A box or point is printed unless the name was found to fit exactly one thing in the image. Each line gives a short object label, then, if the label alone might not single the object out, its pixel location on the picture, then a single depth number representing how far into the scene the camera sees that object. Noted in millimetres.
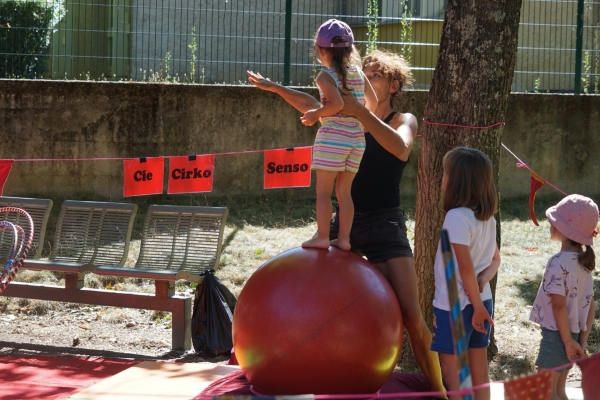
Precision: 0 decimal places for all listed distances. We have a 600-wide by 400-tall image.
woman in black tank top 4887
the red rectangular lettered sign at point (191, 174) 8875
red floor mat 6031
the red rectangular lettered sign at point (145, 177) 8859
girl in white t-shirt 4531
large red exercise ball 4453
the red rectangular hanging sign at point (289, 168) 9016
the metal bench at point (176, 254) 7547
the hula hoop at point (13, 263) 6219
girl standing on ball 4828
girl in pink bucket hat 4969
